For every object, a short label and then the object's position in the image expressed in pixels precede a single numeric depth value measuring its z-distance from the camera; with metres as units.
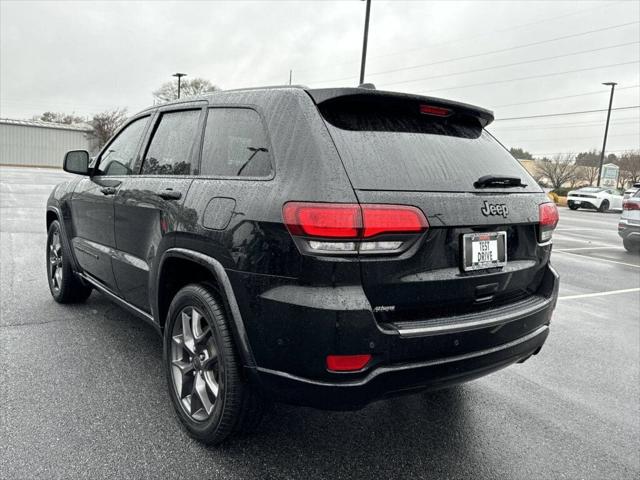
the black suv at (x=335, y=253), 2.08
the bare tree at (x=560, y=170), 55.00
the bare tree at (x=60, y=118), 78.25
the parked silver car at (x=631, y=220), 10.60
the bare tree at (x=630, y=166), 50.94
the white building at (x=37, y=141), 59.12
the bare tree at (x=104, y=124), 61.25
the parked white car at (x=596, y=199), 27.98
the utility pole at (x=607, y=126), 38.91
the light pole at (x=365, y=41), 20.98
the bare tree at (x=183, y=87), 60.69
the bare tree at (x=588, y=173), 56.56
